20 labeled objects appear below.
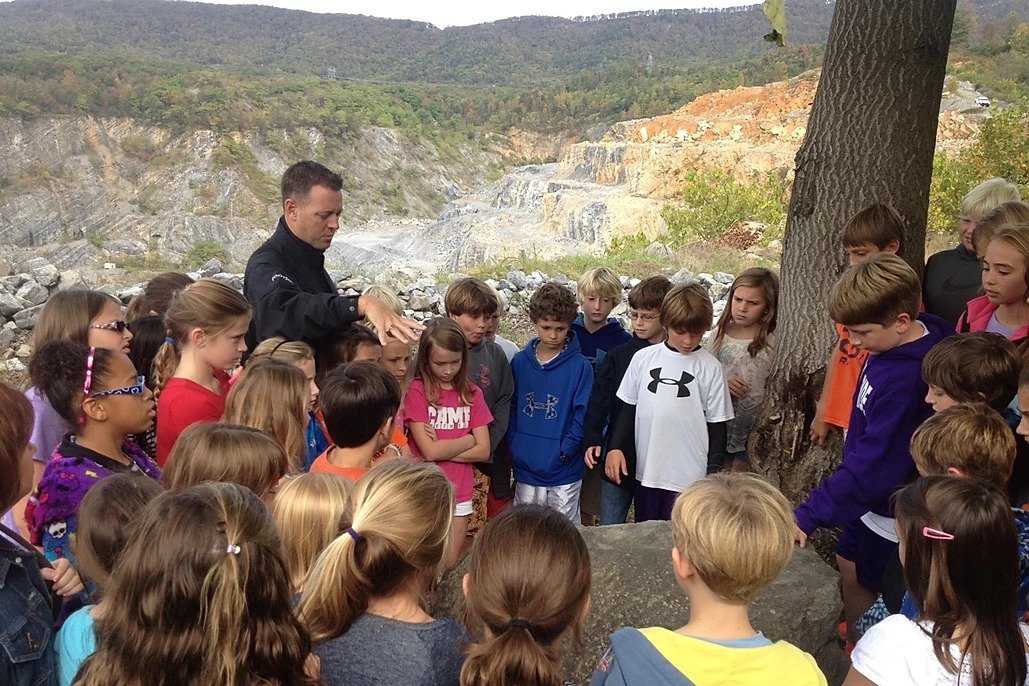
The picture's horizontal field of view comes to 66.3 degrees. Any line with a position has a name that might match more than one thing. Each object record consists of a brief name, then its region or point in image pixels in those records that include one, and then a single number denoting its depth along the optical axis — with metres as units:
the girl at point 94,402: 2.37
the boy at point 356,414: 2.51
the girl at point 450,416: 3.34
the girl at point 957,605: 1.60
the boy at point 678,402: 3.37
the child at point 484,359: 3.60
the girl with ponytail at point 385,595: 1.58
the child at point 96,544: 1.67
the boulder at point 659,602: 2.45
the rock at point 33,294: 9.98
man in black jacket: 3.19
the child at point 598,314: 4.19
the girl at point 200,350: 2.81
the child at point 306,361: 3.10
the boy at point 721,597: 1.50
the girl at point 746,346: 3.82
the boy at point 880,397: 2.54
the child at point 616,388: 3.63
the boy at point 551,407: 3.65
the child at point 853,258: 3.22
